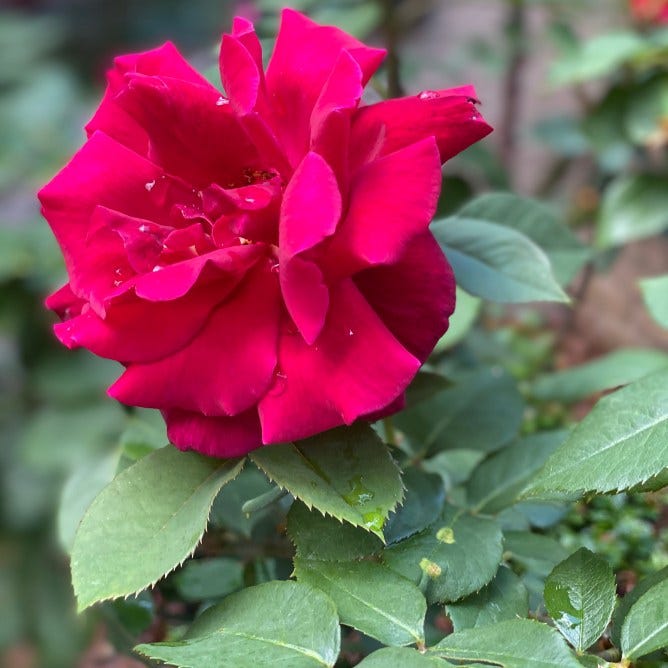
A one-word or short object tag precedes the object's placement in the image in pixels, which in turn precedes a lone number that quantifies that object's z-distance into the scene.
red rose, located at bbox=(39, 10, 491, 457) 0.33
